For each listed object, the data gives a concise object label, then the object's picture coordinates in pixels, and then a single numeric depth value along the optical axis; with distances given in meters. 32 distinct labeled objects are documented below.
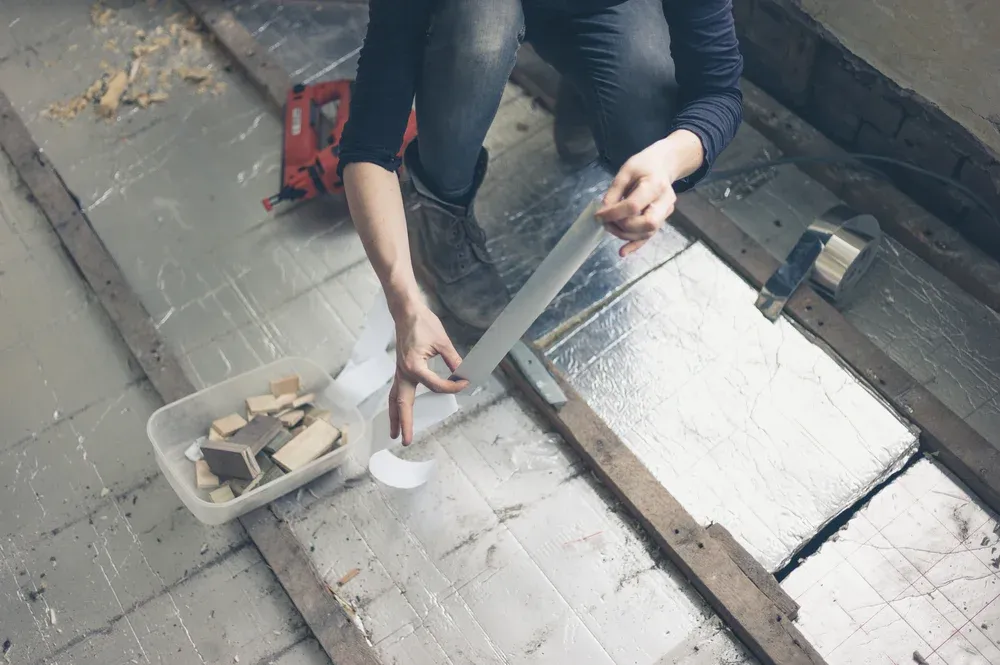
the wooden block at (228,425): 1.80
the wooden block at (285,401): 1.84
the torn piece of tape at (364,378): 1.85
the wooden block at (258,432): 1.75
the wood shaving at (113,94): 2.36
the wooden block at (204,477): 1.74
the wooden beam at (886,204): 2.00
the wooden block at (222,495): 1.71
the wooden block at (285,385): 1.84
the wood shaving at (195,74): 2.42
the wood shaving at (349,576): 1.70
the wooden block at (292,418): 1.80
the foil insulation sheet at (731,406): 1.78
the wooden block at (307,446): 1.74
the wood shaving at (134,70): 2.43
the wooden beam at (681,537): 1.59
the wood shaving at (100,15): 2.54
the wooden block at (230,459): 1.69
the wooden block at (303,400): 1.83
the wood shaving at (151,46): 2.47
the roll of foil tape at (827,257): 1.94
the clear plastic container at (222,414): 1.70
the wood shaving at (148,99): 2.38
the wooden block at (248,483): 1.72
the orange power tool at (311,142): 2.11
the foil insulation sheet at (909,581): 1.63
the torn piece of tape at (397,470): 1.78
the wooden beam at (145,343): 1.62
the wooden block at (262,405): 1.83
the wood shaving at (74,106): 2.37
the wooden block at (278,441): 1.76
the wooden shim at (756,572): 1.63
